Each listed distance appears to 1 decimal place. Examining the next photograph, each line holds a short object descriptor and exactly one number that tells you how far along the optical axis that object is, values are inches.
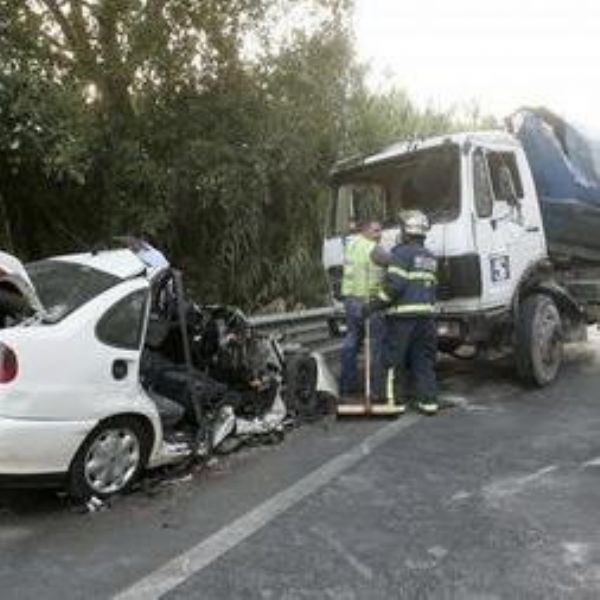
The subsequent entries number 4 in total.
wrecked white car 242.7
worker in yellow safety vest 396.8
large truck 389.7
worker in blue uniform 370.0
